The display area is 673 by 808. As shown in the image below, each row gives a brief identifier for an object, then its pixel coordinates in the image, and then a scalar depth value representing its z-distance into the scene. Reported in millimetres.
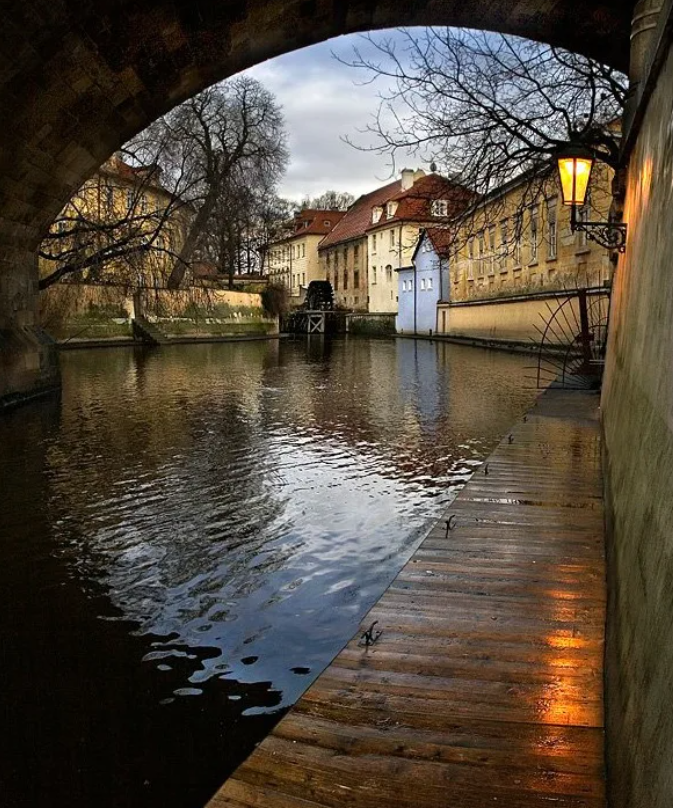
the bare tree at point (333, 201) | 92312
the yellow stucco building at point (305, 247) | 78688
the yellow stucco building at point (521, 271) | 22234
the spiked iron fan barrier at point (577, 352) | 13906
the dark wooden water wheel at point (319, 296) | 57344
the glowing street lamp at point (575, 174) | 9031
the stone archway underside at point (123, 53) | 8023
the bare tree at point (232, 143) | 34156
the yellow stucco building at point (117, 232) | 16781
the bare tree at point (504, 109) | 12969
